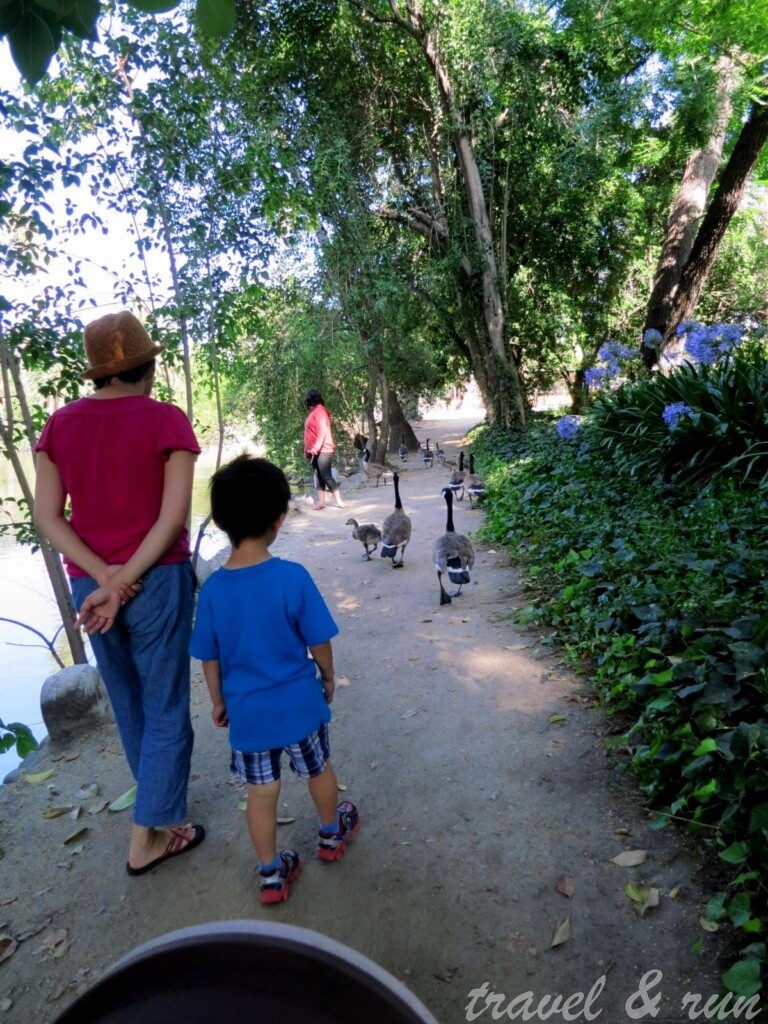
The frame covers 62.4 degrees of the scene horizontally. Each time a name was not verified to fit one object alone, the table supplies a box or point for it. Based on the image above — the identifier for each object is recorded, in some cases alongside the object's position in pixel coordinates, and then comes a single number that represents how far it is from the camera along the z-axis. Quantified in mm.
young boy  2334
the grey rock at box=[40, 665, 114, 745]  4164
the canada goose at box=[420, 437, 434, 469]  18234
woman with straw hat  2447
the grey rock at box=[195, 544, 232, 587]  6535
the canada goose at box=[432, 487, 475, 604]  5922
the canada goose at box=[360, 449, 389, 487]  15438
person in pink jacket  10555
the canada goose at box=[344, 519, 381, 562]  8023
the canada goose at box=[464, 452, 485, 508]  10828
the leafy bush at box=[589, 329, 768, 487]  5625
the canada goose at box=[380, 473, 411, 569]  7387
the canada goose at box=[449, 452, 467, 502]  12164
